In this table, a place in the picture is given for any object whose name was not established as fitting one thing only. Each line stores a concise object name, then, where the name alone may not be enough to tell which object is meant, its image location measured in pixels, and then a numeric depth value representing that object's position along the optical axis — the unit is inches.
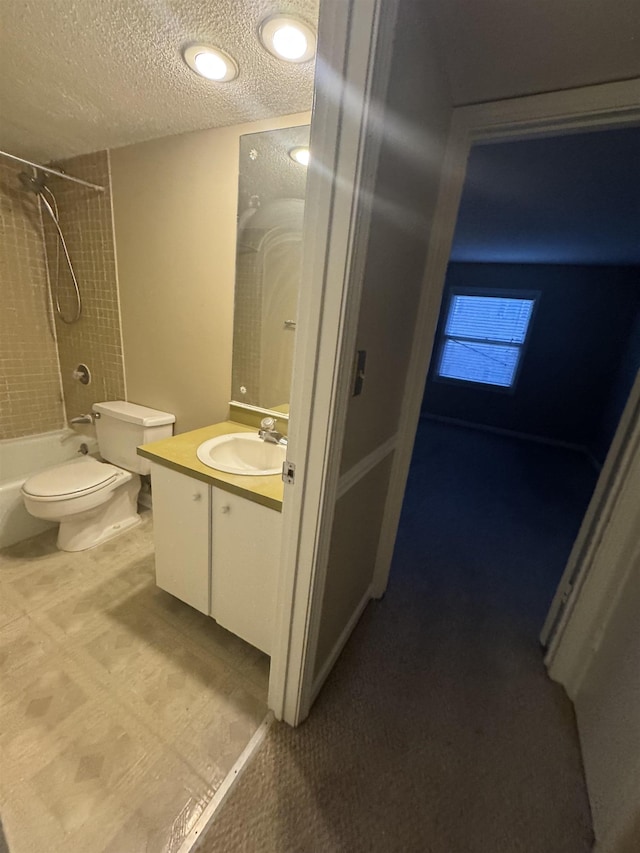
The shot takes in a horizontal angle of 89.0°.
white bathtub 72.4
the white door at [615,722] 33.1
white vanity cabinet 44.8
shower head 78.4
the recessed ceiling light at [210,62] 43.0
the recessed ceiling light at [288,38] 38.5
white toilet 65.5
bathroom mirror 56.4
